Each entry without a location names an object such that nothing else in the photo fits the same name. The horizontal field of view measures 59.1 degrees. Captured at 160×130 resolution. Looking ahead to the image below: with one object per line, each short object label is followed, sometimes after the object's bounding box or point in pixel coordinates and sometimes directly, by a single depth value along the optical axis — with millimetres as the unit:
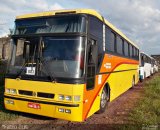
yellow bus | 3652
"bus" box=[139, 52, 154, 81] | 12728
